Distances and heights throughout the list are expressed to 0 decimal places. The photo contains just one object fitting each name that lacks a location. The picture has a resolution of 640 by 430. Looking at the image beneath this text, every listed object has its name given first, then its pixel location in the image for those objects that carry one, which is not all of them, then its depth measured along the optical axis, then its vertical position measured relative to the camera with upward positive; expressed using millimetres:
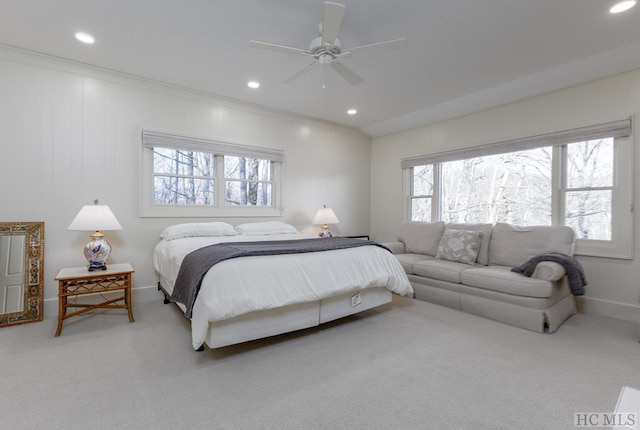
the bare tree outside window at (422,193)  5027 +370
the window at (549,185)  3156 +398
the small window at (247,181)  4375 +474
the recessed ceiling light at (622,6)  2236 +1623
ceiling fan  2022 +1343
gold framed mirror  2842 -616
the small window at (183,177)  3834 +464
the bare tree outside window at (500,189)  3768 +378
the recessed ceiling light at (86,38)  2712 +1611
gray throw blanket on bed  2178 -339
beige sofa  2797 -624
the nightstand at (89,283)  2625 -689
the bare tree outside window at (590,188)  3252 +319
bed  2107 -616
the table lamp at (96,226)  2834 -152
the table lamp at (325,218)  4883 -81
